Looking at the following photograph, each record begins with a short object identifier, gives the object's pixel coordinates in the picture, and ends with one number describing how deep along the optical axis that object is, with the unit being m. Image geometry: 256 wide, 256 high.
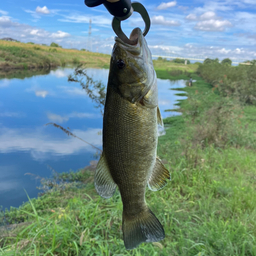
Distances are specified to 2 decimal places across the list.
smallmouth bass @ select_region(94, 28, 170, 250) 0.38
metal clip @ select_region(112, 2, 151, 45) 0.36
